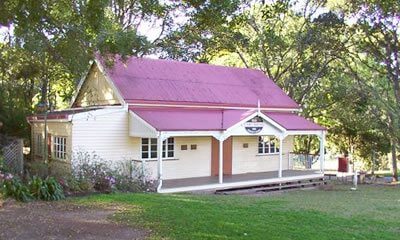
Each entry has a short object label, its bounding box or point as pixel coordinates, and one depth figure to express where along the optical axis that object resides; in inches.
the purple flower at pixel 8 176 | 561.9
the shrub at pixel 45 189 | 533.6
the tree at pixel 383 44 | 986.1
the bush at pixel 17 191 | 516.1
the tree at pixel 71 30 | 426.9
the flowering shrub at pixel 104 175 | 635.5
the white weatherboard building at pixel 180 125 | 746.2
